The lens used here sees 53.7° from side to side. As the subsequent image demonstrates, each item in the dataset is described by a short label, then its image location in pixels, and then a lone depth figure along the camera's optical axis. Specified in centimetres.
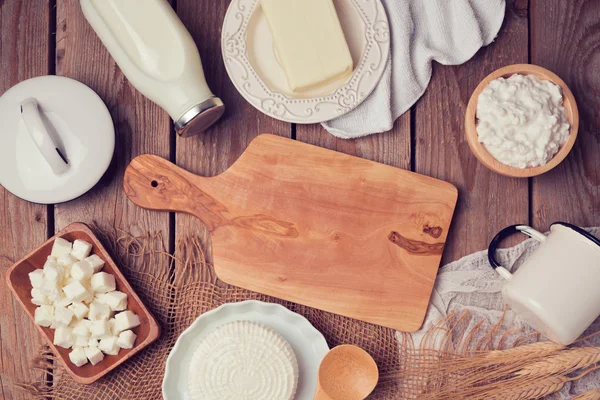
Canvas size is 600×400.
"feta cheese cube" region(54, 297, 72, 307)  91
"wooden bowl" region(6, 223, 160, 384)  91
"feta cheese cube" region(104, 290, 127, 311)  91
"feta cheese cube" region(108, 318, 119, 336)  91
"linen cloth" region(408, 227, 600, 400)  96
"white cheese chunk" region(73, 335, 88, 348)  91
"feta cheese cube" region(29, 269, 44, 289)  92
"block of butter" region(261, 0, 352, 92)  93
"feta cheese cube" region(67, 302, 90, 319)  91
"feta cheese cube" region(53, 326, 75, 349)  91
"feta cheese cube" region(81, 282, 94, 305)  92
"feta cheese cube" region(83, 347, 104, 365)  90
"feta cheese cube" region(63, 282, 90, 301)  90
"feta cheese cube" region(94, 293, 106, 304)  92
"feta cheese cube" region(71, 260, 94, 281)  90
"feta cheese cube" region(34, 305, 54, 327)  91
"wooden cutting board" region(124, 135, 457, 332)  96
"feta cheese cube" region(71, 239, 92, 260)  92
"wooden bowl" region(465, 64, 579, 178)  90
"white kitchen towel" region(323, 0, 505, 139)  97
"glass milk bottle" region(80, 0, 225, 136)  86
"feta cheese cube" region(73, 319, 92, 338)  91
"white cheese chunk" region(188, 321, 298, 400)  90
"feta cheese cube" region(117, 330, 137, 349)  90
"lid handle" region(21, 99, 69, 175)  86
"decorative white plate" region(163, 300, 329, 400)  93
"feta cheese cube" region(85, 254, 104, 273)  92
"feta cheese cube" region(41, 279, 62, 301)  90
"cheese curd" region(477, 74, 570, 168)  89
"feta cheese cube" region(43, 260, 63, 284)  90
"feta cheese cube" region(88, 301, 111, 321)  91
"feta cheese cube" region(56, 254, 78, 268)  92
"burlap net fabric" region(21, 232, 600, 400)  93
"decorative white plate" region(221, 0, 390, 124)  95
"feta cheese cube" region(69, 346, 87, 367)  91
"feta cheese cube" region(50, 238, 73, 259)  92
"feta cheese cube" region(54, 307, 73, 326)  90
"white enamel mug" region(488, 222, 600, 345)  85
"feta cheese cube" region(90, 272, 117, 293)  91
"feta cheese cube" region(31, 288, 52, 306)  91
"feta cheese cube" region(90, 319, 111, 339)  90
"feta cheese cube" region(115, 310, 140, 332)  91
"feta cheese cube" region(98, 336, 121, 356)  90
